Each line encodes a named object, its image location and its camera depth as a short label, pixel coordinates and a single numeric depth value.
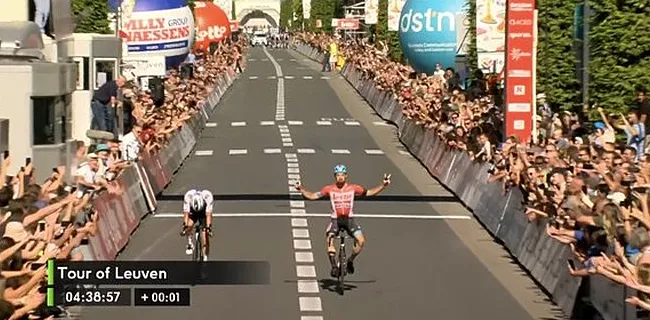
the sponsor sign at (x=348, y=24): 110.75
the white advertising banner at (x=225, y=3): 140.93
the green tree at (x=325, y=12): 166.35
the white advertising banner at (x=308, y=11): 194.30
